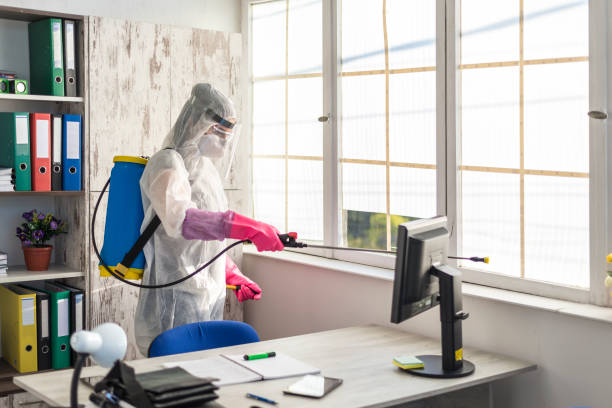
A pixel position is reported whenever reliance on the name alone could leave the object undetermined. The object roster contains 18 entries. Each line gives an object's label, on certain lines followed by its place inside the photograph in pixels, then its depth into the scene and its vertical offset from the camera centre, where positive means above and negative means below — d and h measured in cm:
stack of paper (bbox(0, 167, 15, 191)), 309 +12
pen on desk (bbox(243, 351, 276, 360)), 232 -51
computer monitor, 222 -28
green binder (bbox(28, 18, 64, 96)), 320 +70
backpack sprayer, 270 -7
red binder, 316 +25
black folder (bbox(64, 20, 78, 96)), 325 +69
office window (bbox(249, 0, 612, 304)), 246 +32
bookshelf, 321 +4
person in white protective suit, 259 -6
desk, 200 -54
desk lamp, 149 -30
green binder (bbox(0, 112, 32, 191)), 312 +27
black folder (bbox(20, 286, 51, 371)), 322 -58
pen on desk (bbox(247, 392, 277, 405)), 195 -55
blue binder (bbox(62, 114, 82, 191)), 324 +25
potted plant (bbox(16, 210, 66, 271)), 327 -15
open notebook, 214 -52
